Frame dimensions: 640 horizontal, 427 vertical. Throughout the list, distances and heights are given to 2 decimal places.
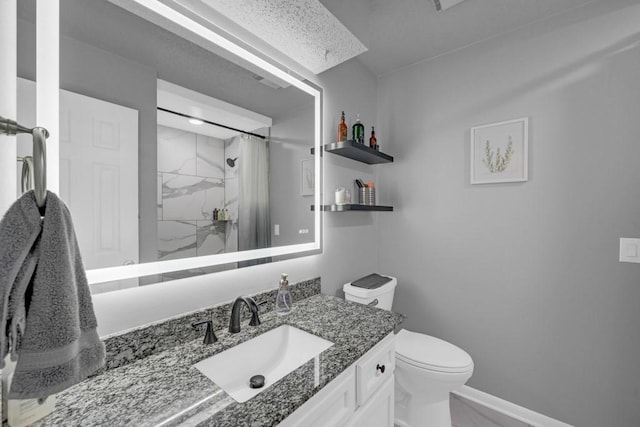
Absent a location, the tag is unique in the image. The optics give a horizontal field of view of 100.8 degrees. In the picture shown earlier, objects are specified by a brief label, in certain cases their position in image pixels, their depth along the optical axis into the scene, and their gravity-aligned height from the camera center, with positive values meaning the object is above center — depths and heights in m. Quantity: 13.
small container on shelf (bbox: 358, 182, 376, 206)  1.94 +0.12
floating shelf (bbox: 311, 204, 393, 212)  1.64 +0.02
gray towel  0.45 -0.16
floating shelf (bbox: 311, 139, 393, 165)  1.63 +0.40
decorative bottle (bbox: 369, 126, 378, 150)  2.00 +0.53
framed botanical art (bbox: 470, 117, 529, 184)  1.68 +0.39
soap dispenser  1.26 -0.42
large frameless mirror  0.80 +0.26
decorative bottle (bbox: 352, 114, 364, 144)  1.82 +0.55
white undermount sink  0.93 -0.57
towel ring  0.49 +0.11
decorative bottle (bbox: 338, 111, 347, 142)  1.75 +0.53
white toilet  1.44 -0.90
